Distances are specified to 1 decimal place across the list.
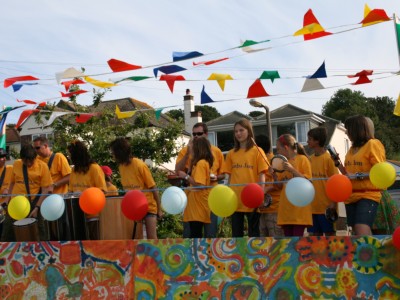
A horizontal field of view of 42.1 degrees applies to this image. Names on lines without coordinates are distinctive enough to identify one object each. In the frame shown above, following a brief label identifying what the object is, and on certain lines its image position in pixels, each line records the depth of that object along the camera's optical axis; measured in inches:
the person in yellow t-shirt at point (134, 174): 226.8
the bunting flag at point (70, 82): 257.1
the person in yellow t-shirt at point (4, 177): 262.2
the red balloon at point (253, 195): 177.6
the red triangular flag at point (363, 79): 215.5
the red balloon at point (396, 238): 137.4
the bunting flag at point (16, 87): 266.5
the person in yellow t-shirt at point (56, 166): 249.4
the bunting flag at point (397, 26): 190.1
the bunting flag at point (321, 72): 213.0
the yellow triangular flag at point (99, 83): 247.9
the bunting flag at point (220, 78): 231.8
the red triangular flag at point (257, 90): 223.8
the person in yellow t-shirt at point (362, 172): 179.8
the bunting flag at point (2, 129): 285.3
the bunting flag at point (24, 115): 278.8
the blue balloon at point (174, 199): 179.8
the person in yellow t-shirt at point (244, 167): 208.7
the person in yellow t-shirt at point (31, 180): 235.8
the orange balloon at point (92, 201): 190.2
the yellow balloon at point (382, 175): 162.9
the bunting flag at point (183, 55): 224.2
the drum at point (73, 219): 217.5
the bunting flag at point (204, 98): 250.0
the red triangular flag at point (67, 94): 267.9
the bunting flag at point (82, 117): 282.6
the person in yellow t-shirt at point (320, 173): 213.9
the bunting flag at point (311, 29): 201.6
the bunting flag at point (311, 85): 215.3
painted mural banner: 144.0
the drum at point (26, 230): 219.8
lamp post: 522.0
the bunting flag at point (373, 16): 191.5
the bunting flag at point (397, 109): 185.9
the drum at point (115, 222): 218.8
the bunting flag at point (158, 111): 270.2
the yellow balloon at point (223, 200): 173.5
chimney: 1266.1
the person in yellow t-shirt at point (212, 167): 222.1
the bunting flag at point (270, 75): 221.1
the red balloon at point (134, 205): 182.5
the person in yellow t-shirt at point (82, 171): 234.2
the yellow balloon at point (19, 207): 198.8
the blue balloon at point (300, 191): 165.9
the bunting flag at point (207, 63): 233.0
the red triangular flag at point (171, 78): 236.5
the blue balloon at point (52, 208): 192.5
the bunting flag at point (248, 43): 217.2
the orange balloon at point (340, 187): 164.9
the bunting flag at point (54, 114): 279.8
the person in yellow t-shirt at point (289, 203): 193.6
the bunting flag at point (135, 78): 243.3
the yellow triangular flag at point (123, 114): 271.4
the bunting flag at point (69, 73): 247.8
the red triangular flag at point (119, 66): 232.5
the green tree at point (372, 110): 2037.4
